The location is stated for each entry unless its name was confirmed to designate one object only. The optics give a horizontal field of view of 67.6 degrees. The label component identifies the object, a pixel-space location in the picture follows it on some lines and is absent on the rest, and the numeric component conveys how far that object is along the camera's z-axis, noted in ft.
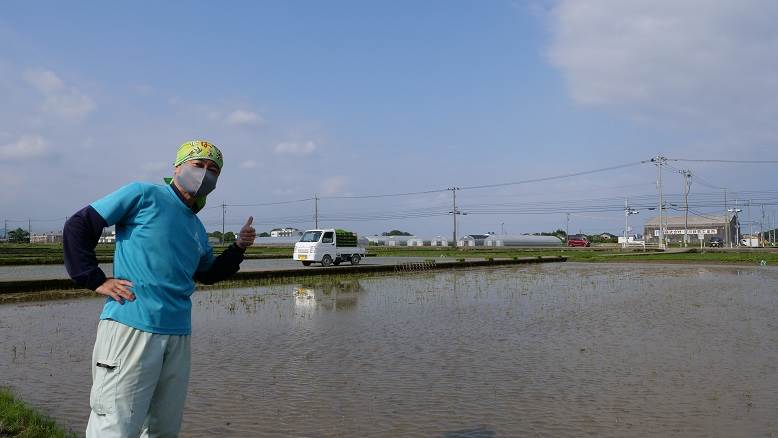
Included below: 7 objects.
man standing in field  8.55
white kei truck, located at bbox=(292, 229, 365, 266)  92.02
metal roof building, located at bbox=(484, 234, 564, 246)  318.24
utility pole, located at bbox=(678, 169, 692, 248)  228.02
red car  291.58
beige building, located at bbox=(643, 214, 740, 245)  379.96
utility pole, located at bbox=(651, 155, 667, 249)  185.37
